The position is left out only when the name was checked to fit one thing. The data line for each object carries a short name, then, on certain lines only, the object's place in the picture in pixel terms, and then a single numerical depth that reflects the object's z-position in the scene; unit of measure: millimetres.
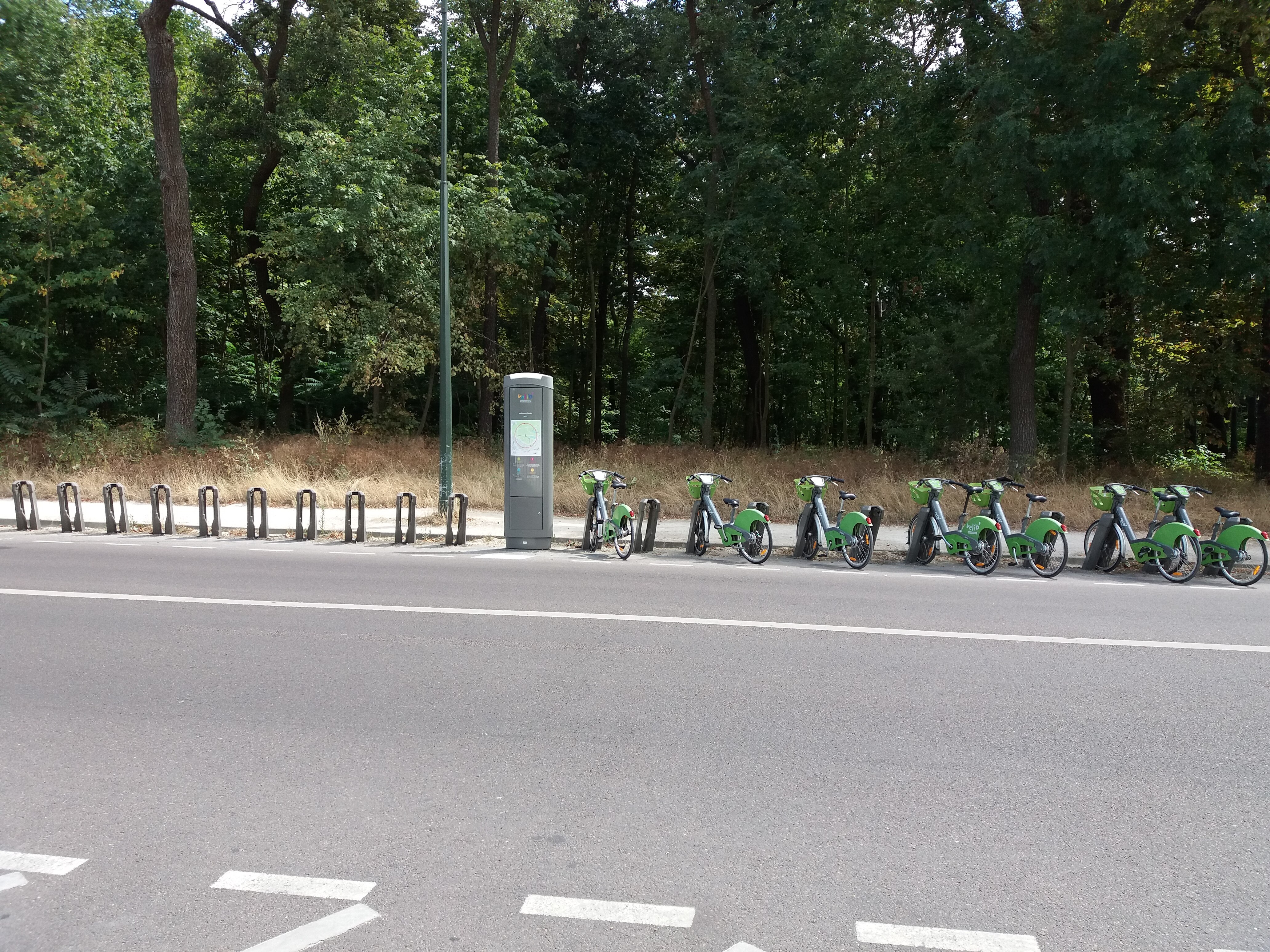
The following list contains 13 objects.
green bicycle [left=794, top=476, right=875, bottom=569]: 11242
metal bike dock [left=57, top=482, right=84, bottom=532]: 13697
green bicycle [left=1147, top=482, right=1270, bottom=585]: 10453
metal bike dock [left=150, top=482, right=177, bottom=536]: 13312
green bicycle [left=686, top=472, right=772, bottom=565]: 11414
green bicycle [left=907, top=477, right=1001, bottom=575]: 10969
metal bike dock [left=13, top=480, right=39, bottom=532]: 13789
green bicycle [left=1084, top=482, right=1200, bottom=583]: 10430
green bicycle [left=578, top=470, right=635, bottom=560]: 11797
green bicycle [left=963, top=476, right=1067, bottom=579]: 10875
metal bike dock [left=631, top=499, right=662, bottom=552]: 12391
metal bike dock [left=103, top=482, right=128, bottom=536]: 13492
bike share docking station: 12445
